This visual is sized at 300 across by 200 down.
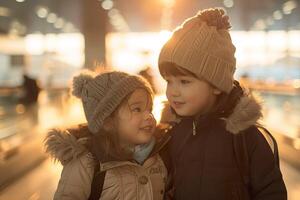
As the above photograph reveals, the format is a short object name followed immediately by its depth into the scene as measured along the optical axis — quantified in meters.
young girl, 1.94
